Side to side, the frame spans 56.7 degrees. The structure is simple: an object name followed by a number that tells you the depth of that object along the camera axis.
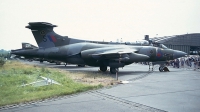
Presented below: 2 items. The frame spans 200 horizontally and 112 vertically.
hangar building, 55.87
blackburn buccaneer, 18.49
